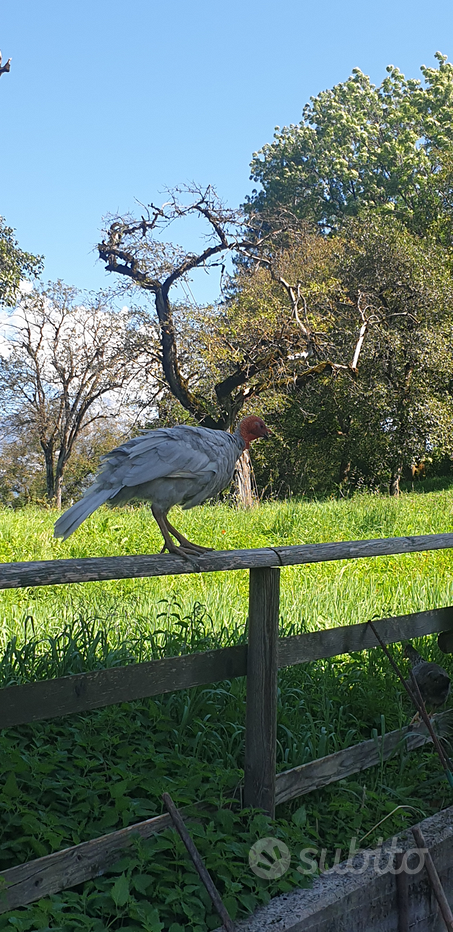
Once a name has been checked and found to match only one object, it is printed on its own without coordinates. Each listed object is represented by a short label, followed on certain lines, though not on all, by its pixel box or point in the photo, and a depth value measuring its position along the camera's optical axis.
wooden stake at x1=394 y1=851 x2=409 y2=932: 2.83
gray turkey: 3.04
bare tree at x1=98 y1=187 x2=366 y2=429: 14.99
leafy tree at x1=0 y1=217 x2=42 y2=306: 17.48
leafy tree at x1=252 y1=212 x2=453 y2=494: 19.25
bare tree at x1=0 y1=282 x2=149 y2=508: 20.31
